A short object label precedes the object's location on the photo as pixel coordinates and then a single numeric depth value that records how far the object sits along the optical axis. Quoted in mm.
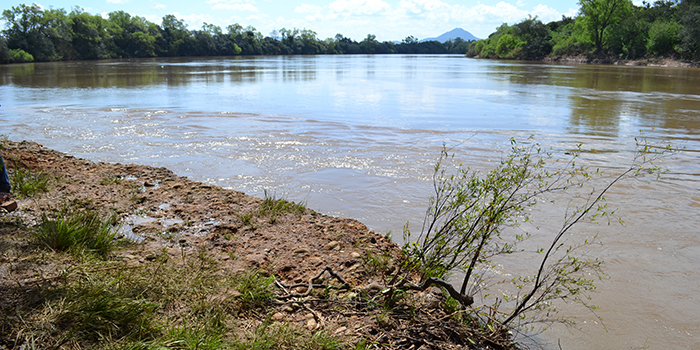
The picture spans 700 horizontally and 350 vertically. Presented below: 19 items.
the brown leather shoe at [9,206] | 4540
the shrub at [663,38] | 57125
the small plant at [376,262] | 4112
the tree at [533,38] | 79625
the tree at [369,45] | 193375
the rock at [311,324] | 3053
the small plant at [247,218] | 5152
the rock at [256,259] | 4086
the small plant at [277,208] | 5488
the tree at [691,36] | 51438
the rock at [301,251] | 4432
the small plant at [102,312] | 2635
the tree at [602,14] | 68969
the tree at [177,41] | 103875
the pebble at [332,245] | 4609
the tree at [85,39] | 76875
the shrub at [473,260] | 3393
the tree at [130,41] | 92738
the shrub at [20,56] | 58250
